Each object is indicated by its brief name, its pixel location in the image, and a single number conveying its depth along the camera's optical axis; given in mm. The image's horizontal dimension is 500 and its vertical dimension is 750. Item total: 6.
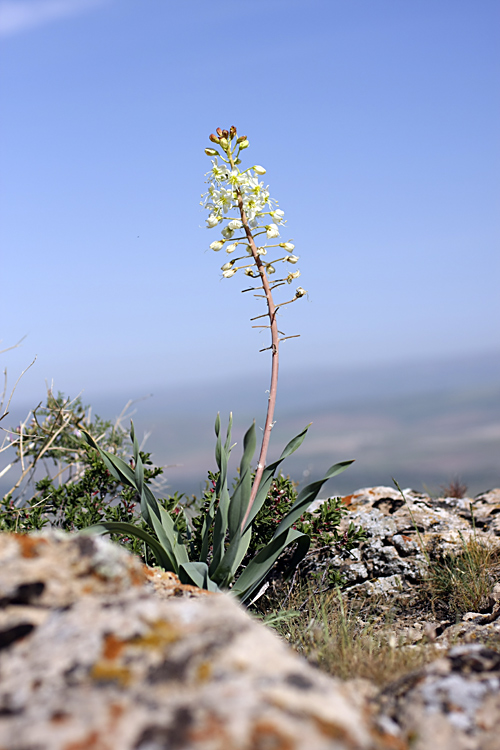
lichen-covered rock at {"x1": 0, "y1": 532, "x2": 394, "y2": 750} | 1125
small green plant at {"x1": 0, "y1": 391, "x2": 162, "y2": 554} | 4176
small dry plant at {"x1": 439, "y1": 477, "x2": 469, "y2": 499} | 7090
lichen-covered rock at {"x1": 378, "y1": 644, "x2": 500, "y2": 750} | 1436
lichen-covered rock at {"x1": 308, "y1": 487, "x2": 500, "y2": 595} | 4215
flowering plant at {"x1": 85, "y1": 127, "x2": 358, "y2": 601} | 3307
